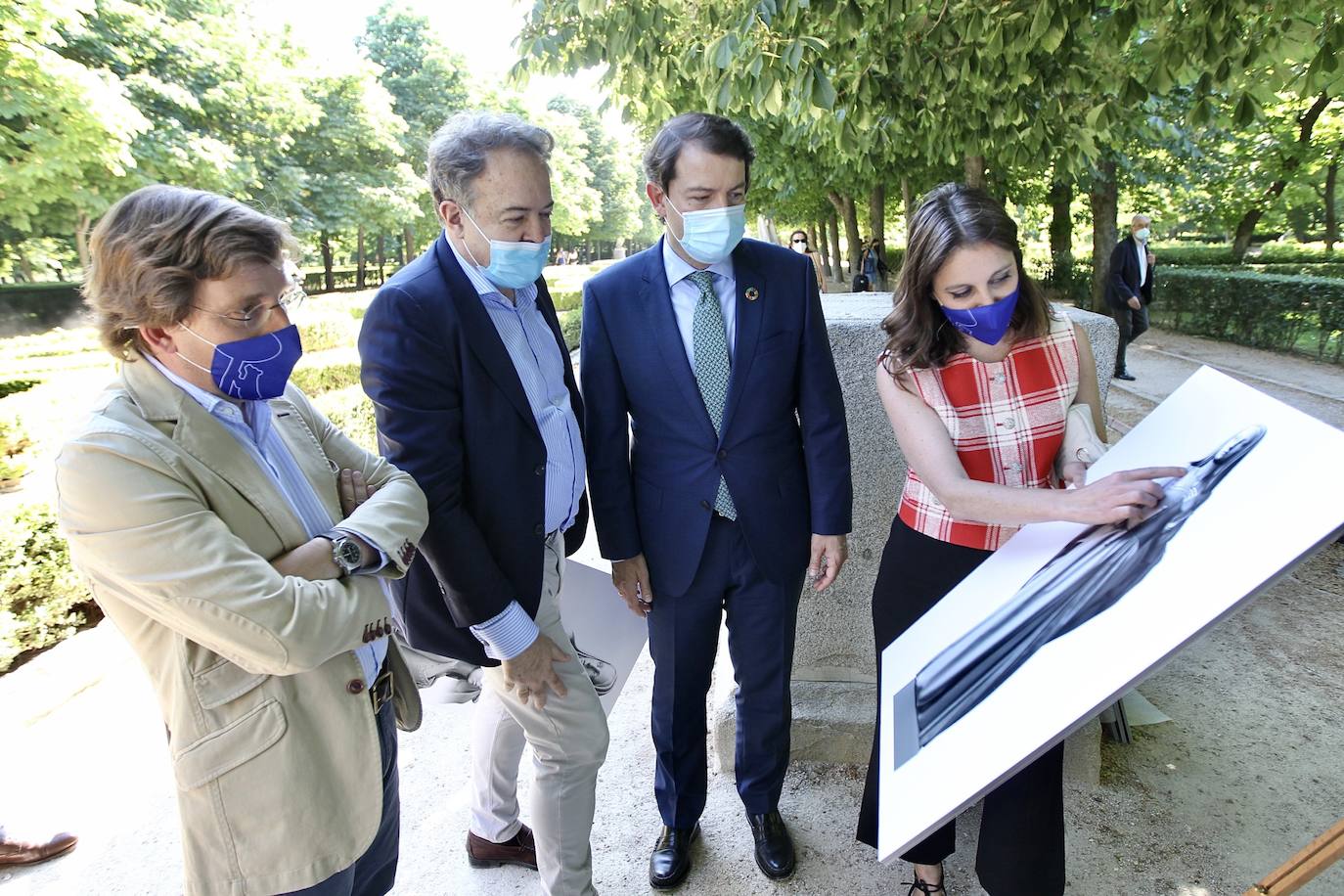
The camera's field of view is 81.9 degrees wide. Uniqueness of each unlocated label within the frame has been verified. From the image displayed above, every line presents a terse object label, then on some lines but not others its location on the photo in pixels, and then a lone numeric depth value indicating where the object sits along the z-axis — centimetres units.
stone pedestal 281
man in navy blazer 180
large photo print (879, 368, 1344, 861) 112
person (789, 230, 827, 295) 1465
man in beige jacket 127
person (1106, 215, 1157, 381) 923
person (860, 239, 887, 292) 1666
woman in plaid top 186
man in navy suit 219
